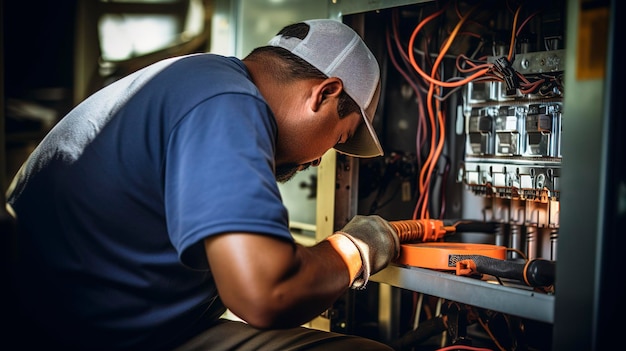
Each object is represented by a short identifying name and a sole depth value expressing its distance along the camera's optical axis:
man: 0.99
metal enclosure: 1.03
